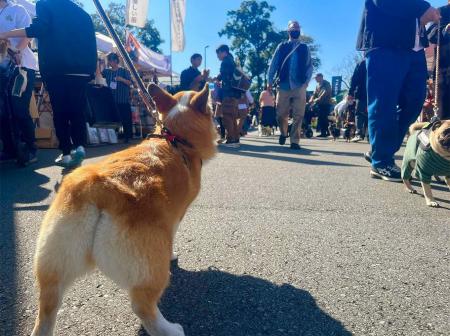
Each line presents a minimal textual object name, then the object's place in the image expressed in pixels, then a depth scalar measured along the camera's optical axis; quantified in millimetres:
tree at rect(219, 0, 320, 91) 52088
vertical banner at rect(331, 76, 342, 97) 27797
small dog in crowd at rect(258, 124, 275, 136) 15438
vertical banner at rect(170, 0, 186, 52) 13430
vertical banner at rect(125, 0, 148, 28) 12719
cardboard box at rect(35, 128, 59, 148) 7137
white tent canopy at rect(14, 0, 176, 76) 8723
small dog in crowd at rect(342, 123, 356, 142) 12062
